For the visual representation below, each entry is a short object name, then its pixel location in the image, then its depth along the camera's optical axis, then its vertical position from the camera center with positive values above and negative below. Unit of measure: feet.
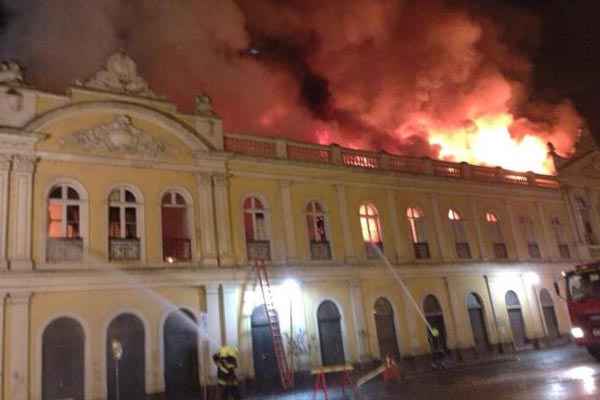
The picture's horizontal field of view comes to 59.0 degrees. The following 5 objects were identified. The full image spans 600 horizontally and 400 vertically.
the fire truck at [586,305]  52.31 -0.01
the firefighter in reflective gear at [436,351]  66.11 -3.52
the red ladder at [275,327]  58.29 +1.55
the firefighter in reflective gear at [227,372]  44.52 -2.00
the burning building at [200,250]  49.67 +10.68
